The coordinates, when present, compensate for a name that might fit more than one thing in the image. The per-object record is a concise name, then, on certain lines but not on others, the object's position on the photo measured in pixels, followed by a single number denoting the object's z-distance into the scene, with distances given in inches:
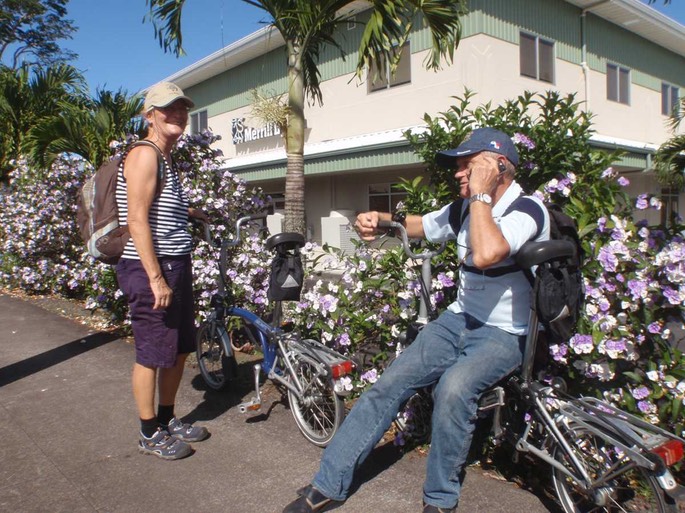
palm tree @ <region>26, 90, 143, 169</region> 310.3
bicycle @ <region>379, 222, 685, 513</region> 84.7
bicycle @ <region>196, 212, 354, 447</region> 131.1
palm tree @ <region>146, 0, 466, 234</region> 207.2
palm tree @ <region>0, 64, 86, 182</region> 467.6
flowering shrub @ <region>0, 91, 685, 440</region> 107.5
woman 123.9
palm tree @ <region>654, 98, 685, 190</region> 500.4
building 455.8
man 98.1
